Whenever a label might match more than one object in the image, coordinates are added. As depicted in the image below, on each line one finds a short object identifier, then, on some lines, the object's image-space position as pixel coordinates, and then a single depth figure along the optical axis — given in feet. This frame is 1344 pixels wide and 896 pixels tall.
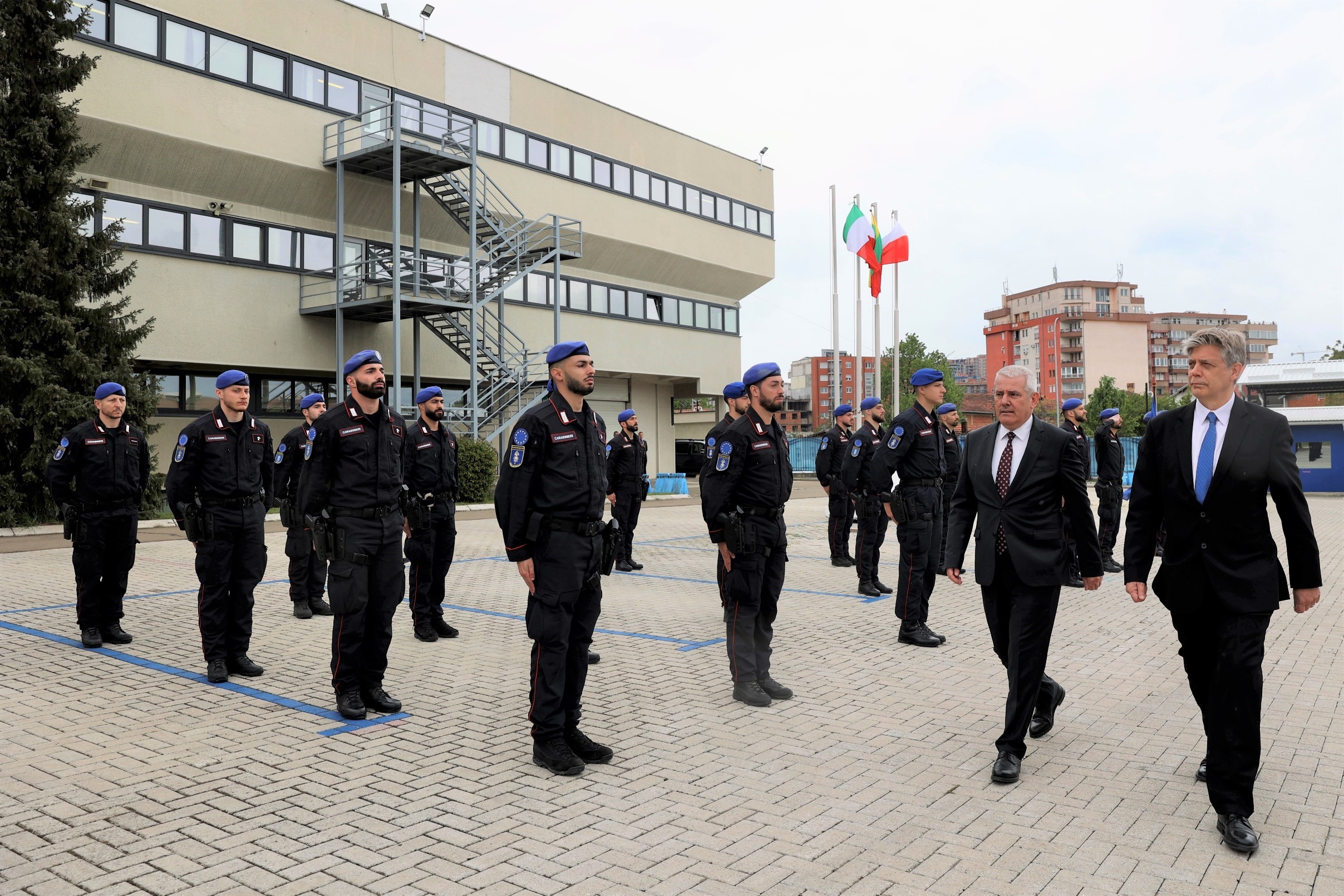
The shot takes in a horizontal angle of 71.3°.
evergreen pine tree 55.83
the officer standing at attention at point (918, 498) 25.04
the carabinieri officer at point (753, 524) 19.66
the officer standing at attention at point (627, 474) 40.50
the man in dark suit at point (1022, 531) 15.23
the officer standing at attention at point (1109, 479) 41.57
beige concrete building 69.00
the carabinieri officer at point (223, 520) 21.35
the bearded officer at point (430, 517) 26.12
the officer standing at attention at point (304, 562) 28.27
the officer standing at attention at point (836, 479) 42.98
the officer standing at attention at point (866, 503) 33.58
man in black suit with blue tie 12.59
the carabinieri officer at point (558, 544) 15.48
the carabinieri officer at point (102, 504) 24.22
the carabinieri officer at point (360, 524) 18.12
